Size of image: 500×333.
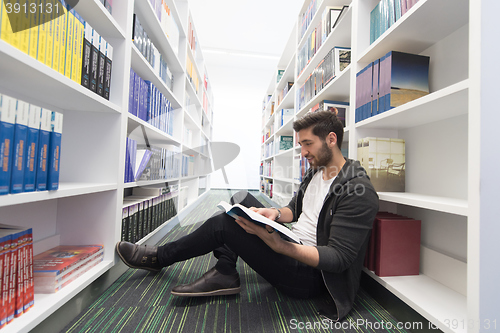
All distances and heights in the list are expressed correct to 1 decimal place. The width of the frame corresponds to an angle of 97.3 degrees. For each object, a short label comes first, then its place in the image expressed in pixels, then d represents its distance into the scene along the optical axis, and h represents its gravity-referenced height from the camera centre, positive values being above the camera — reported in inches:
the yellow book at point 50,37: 28.1 +16.5
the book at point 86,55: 34.7 +17.6
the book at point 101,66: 38.3 +17.6
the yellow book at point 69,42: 31.0 +17.7
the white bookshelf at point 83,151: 27.0 +2.9
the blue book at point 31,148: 24.6 +1.8
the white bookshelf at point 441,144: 22.3 +5.8
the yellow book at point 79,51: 33.3 +17.5
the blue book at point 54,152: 27.3 +1.6
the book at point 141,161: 52.7 +1.7
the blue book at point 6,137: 21.7 +2.6
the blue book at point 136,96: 51.0 +17.0
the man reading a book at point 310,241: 31.5 -10.6
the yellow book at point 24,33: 24.7 +14.8
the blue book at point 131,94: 48.2 +16.3
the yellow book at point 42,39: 27.1 +15.7
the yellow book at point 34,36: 26.0 +15.2
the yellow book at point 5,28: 22.7 +14.0
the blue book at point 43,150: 26.1 +1.7
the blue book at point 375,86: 40.7 +17.0
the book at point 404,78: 37.5 +17.5
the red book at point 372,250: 38.9 -13.0
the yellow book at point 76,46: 32.5 +17.9
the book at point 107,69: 40.3 +18.0
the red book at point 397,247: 37.4 -11.8
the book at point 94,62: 36.4 +17.5
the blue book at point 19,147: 23.2 +1.7
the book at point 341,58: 59.0 +31.8
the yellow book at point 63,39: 30.1 +17.4
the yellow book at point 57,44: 29.1 +16.3
